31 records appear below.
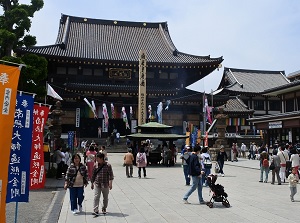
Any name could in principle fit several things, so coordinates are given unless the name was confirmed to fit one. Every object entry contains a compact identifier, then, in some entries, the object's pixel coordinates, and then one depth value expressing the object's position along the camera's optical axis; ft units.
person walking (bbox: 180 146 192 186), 47.65
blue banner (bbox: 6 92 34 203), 23.03
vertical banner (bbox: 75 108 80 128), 124.47
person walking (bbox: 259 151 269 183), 51.24
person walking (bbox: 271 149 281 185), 49.80
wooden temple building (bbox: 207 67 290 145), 155.86
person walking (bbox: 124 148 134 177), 54.82
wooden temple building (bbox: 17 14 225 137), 126.21
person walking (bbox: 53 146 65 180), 54.85
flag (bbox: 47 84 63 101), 65.20
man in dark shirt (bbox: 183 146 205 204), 33.30
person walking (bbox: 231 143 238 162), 94.57
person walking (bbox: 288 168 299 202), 34.99
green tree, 60.90
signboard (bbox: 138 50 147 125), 105.71
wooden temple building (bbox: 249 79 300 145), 97.09
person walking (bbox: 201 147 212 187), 43.89
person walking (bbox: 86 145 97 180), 49.70
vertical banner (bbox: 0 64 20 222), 18.01
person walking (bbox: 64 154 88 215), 30.07
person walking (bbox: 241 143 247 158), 111.60
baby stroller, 32.71
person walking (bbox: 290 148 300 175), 48.00
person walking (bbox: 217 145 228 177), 56.90
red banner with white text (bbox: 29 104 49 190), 37.35
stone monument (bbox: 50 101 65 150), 65.41
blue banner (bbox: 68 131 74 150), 86.33
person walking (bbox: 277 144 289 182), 49.62
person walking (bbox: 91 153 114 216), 29.37
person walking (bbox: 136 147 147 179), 55.11
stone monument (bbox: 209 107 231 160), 90.40
